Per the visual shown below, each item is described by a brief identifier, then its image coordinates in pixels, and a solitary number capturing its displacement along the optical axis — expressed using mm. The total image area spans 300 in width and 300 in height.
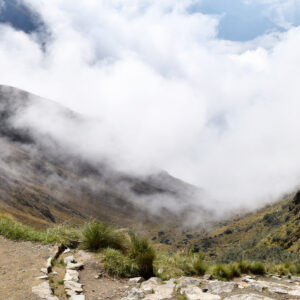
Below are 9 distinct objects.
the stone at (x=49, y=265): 9547
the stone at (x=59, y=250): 11324
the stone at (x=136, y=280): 9523
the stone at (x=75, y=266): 10055
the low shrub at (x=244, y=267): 11902
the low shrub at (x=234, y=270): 11051
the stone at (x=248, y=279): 9967
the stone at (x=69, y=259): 10664
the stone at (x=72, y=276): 8984
